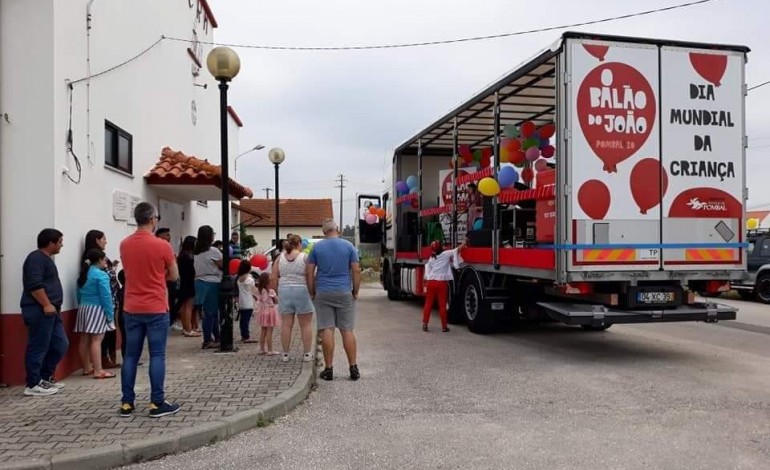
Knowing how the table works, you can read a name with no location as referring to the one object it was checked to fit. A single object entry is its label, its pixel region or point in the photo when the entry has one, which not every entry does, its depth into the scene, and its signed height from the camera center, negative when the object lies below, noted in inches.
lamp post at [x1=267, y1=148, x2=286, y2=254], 544.9 +68.8
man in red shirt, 204.5 -23.3
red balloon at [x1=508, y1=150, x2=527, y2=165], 394.3 +48.8
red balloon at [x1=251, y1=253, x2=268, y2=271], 374.9 -15.3
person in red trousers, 425.1 -27.3
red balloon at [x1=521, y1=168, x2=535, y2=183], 403.5 +38.8
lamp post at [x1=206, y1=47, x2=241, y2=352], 306.8 +25.7
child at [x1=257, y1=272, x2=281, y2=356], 317.4 -38.9
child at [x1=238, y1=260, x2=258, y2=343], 354.6 -33.9
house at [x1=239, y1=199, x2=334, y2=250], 1855.3 +61.9
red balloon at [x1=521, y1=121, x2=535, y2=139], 428.1 +71.6
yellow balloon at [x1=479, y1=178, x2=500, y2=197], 372.2 +28.2
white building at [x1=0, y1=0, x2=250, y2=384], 247.8 +48.7
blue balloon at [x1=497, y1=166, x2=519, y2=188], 376.8 +34.6
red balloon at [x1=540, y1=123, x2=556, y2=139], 422.6 +69.5
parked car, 640.4 -33.2
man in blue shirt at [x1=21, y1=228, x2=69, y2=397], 229.9 -26.9
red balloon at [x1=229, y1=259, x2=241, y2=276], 342.6 -16.1
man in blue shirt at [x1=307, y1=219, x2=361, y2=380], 271.3 -22.6
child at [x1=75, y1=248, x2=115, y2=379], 258.7 -28.4
